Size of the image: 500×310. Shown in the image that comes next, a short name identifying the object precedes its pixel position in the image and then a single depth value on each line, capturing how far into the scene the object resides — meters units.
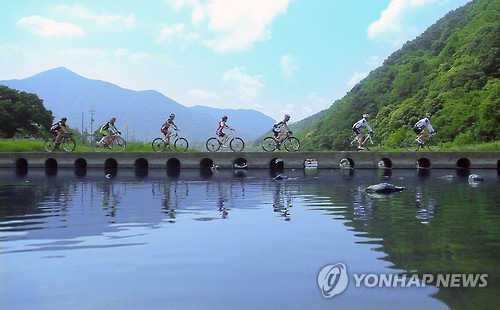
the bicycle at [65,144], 34.31
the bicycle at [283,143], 33.16
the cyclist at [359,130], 30.38
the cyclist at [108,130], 31.09
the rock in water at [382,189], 17.22
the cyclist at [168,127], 30.99
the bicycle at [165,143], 33.93
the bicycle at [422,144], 33.75
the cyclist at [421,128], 31.78
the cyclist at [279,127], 31.08
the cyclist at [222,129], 30.42
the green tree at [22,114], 67.63
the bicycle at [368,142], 32.96
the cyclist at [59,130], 33.05
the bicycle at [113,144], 33.16
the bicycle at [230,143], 32.66
